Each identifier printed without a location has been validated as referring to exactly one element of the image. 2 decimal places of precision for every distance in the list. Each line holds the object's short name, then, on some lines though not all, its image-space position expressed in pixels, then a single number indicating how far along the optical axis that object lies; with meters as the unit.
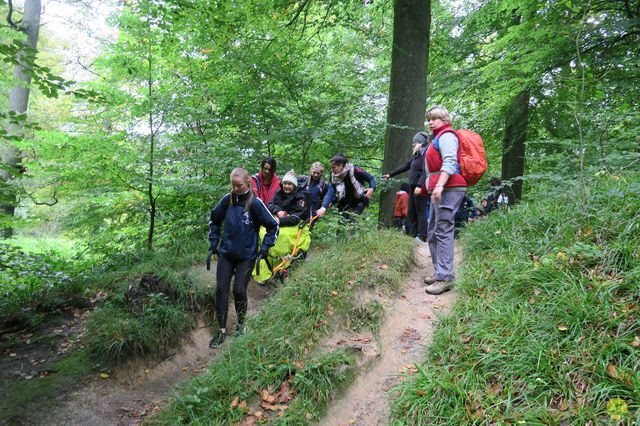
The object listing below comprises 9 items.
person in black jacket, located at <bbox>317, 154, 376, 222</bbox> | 6.53
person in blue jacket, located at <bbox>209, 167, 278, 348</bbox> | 4.95
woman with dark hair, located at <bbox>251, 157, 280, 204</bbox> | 6.29
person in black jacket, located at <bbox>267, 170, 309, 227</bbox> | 6.08
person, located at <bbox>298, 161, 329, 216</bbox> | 6.61
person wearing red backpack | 4.24
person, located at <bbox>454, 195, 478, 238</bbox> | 8.11
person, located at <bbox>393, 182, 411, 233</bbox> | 8.34
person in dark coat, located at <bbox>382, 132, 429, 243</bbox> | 6.50
